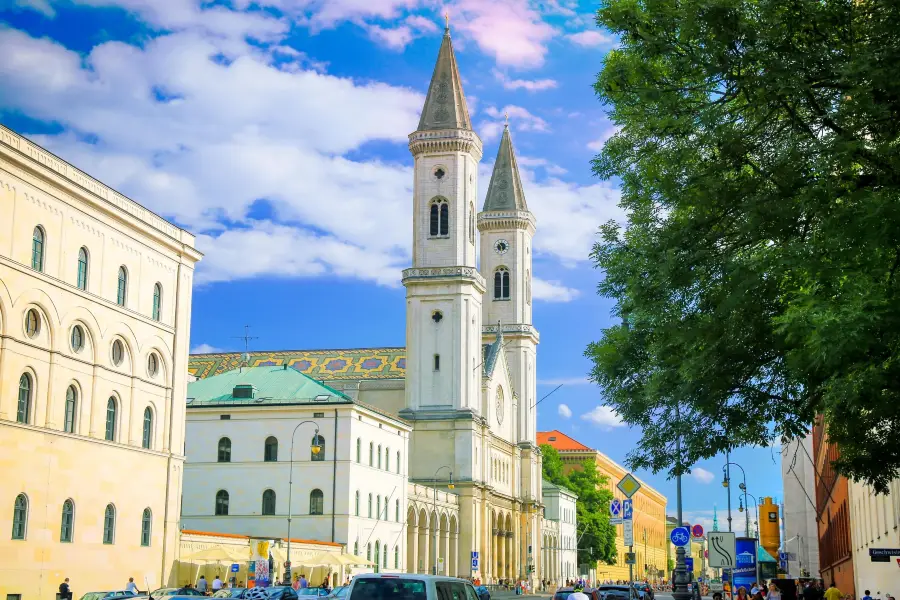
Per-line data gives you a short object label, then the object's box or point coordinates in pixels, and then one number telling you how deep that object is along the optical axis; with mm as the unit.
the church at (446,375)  97750
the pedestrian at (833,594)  32469
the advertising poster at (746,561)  57062
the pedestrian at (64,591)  41531
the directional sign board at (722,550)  29406
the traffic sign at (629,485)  31578
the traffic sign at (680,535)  32375
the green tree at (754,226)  14281
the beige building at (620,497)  163375
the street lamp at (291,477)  50209
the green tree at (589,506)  140750
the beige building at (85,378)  43406
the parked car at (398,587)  18000
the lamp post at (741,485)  71750
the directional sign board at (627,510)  33719
